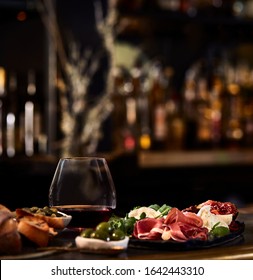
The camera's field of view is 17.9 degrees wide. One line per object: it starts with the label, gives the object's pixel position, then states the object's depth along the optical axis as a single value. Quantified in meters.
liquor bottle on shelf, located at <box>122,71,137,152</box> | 4.06
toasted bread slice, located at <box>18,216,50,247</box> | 1.01
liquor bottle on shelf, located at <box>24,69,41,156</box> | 3.87
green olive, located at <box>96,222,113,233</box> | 0.99
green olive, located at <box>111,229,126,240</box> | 0.99
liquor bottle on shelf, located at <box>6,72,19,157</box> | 3.79
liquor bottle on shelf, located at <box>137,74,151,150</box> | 4.14
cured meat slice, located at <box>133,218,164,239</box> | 1.06
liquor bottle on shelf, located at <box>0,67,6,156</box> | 3.83
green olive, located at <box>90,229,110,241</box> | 0.98
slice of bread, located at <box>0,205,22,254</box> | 0.96
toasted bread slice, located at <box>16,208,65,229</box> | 1.08
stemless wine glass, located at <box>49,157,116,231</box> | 1.15
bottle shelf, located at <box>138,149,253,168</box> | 3.91
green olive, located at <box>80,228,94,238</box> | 1.00
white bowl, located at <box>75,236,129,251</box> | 0.97
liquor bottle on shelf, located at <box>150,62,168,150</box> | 4.12
